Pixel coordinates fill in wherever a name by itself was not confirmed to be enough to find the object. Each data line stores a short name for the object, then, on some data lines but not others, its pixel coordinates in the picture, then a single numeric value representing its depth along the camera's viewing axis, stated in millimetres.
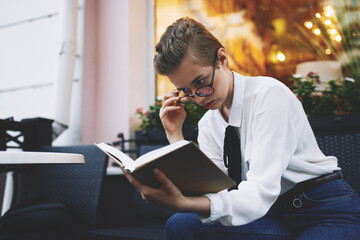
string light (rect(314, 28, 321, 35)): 3104
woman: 811
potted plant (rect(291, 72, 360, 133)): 1982
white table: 969
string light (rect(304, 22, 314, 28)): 3358
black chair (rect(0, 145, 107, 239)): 1669
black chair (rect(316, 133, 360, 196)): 1429
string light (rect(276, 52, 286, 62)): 3836
